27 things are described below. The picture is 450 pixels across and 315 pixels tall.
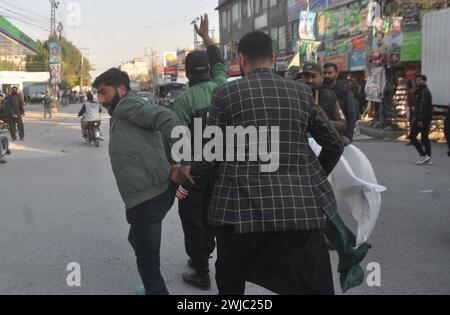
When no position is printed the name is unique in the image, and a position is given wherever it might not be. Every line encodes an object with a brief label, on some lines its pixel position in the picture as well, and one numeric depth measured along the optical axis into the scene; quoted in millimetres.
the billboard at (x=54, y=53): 42250
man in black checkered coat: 2645
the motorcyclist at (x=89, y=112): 15648
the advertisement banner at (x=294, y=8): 32331
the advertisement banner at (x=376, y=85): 16781
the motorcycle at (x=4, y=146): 11928
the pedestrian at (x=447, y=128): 5441
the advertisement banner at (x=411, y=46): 17578
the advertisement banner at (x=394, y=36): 16594
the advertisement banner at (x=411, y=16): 17672
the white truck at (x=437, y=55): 13754
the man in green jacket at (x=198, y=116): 4051
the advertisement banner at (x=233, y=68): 41000
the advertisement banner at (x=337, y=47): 25297
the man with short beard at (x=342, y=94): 5469
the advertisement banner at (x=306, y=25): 25656
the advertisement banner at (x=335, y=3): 25884
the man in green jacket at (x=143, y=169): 3400
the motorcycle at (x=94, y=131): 15484
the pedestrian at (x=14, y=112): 16984
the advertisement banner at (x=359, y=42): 22953
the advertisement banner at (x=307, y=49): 23877
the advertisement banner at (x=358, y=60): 23000
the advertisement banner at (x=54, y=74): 42031
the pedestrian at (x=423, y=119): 10422
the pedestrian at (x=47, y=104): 32406
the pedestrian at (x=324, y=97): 4949
